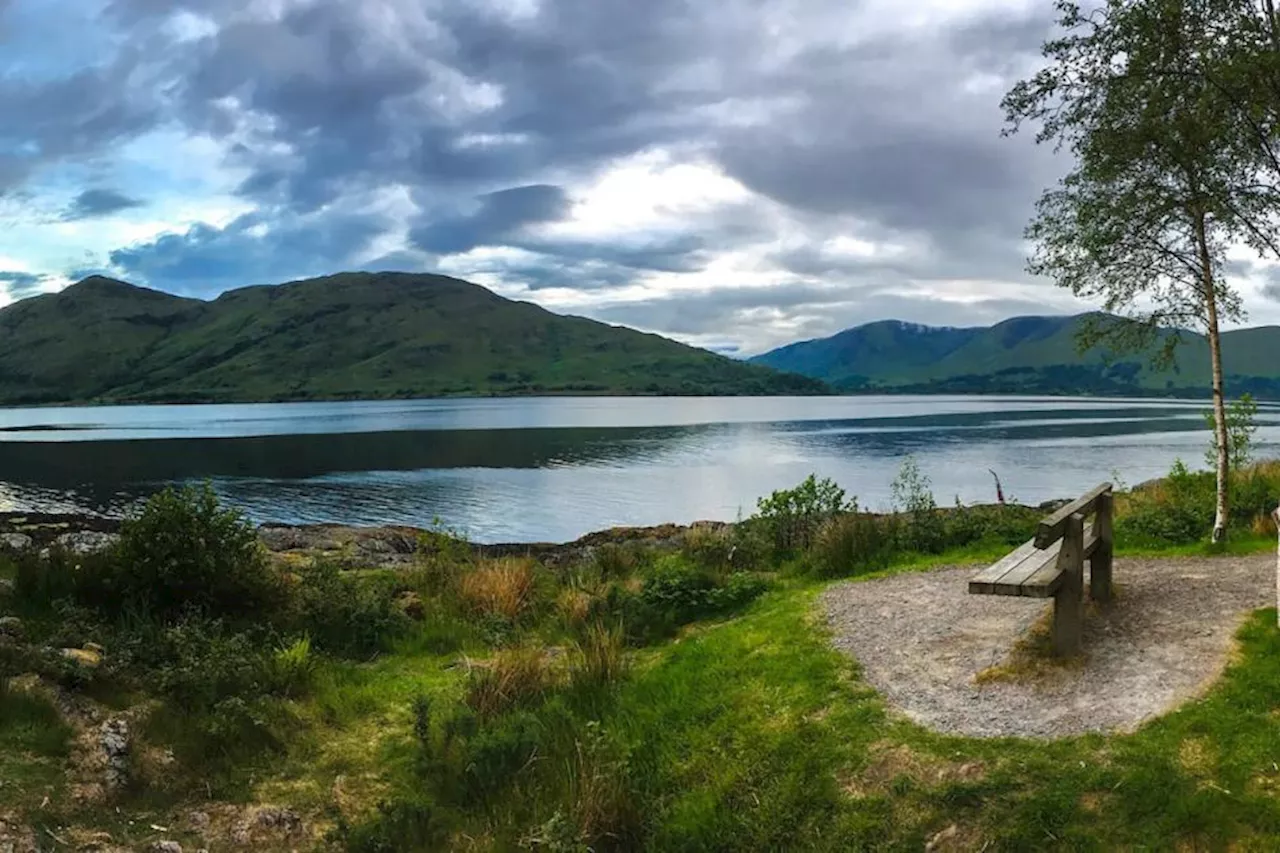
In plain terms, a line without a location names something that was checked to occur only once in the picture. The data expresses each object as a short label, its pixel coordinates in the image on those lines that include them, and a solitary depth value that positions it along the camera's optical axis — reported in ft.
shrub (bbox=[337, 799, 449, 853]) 21.36
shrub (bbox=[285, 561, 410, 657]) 35.76
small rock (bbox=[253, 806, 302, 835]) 22.13
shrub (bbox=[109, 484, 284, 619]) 33.09
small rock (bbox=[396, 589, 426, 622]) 40.78
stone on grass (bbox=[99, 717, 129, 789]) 22.39
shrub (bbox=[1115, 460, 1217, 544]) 45.83
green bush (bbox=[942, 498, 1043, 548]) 49.21
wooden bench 24.82
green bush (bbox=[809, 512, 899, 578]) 46.47
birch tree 42.45
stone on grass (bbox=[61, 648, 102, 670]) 26.48
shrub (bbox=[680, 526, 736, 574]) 49.70
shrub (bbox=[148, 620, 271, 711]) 26.89
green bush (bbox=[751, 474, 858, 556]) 54.13
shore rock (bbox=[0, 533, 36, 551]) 46.97
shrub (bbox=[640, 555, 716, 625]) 38.93
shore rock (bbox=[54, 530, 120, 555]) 57.68
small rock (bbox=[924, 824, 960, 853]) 19.25
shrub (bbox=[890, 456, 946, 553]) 49.11
